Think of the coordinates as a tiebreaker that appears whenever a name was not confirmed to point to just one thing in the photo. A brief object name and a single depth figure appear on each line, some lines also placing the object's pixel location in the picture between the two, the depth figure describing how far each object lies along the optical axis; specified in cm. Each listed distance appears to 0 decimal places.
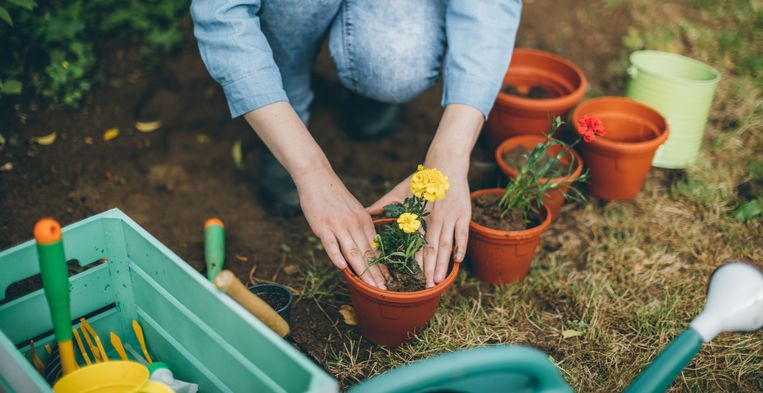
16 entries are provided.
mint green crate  102
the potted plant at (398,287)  139
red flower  162
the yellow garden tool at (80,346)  129
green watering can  85
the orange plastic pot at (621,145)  202
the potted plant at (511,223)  166
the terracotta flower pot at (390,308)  140
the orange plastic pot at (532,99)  212
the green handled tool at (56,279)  100
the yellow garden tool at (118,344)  137
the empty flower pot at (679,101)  221
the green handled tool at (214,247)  126
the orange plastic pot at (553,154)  188
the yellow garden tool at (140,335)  139
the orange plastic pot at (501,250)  166
